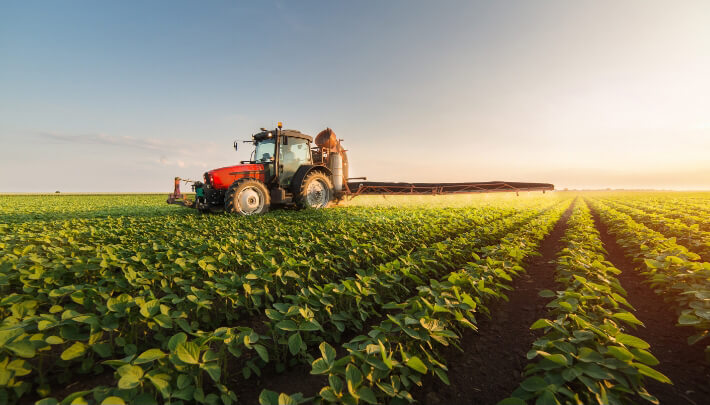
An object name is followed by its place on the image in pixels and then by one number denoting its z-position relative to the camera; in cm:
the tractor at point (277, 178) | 930
